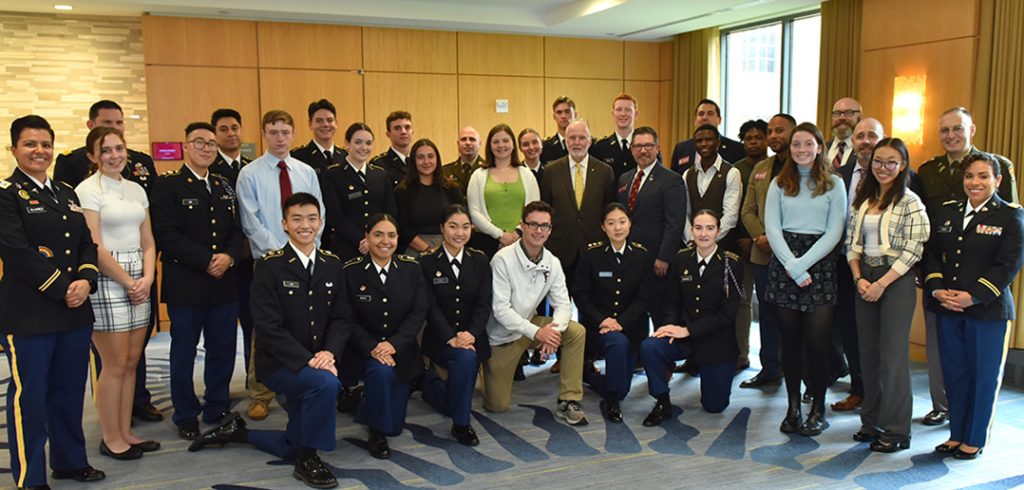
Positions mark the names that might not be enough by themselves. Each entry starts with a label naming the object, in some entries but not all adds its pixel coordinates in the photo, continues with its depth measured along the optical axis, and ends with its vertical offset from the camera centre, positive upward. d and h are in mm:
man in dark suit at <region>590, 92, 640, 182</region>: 5770 +212
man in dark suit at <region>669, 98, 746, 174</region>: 5727 +174
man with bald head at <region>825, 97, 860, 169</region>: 5020 +286
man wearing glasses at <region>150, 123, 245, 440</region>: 4000 -416
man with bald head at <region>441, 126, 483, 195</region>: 5523 +103
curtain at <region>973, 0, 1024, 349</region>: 5336 +586
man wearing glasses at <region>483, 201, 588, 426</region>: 4461 -818
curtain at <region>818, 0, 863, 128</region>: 6832 +1046
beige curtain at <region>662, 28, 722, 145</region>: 8922 +1136
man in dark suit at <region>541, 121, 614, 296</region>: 5168 -194
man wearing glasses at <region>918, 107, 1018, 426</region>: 4086 -54
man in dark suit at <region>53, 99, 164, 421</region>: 4355 +32
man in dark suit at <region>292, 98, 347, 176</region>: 5020 +206
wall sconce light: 5934 +476
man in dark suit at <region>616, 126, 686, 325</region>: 5000 -224
